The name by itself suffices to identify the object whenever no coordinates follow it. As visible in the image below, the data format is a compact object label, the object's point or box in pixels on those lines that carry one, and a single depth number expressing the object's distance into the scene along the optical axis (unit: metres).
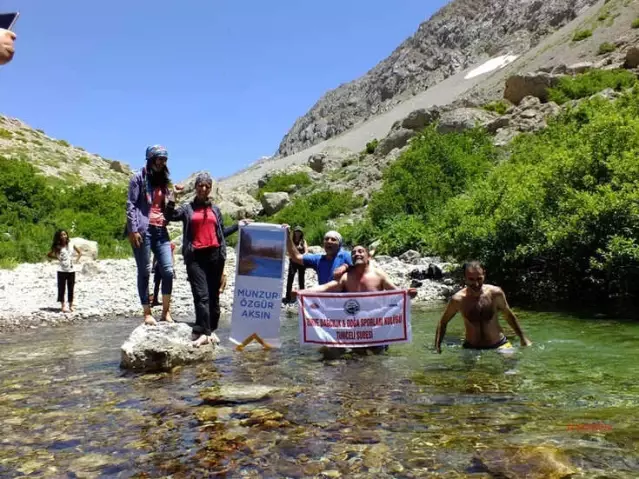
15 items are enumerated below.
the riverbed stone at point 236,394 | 6.31
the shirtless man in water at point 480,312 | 8.89
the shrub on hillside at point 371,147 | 72.19
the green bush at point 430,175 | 33.31
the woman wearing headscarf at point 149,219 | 7.87
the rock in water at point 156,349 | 7.82
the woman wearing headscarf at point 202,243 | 8.14
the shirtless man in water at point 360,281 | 9.09
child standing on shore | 14.41
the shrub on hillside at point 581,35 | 80.25
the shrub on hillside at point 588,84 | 45.34
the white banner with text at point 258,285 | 8.52
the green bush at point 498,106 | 53.09
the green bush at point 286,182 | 65.56
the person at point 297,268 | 15.03
